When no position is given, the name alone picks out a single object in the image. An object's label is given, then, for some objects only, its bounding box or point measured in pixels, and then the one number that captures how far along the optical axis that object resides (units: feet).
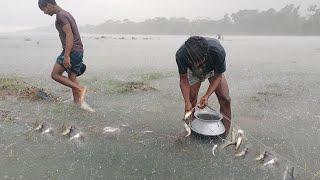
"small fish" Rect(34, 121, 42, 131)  14.79
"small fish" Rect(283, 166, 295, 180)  11.25
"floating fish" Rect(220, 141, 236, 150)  13.14
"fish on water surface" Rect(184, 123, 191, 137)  13.82
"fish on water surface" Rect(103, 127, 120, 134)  15.21
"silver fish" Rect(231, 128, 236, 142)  13.40
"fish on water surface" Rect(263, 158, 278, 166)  12.08
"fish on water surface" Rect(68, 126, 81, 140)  14.20
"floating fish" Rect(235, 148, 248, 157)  12.74
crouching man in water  11.70
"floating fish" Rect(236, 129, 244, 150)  12.81
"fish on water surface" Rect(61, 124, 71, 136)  14.38
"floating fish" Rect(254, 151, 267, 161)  12.20
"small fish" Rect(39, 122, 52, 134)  14.66
